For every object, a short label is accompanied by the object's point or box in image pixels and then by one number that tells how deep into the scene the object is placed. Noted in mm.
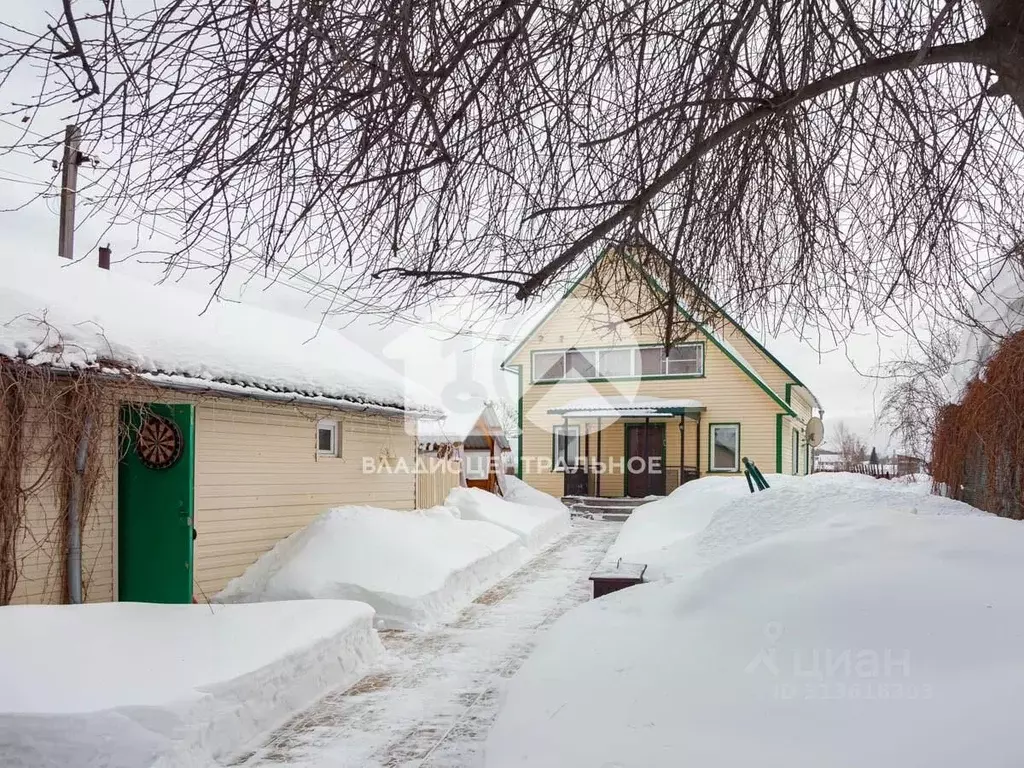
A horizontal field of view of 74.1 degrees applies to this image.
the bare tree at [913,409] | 12945
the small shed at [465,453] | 14359
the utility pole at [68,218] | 9588
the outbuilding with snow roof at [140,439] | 6039
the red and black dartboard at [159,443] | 7059
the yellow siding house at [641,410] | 19344
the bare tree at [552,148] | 2709
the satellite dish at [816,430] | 17422
